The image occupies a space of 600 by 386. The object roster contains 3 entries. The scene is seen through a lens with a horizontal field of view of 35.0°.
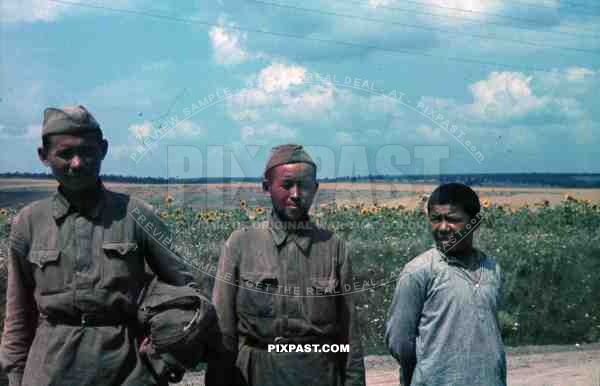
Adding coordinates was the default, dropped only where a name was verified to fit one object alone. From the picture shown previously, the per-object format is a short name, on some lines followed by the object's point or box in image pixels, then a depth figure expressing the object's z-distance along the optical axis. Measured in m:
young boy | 4.25
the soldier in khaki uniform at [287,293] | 4.39
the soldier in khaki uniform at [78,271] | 3.91
